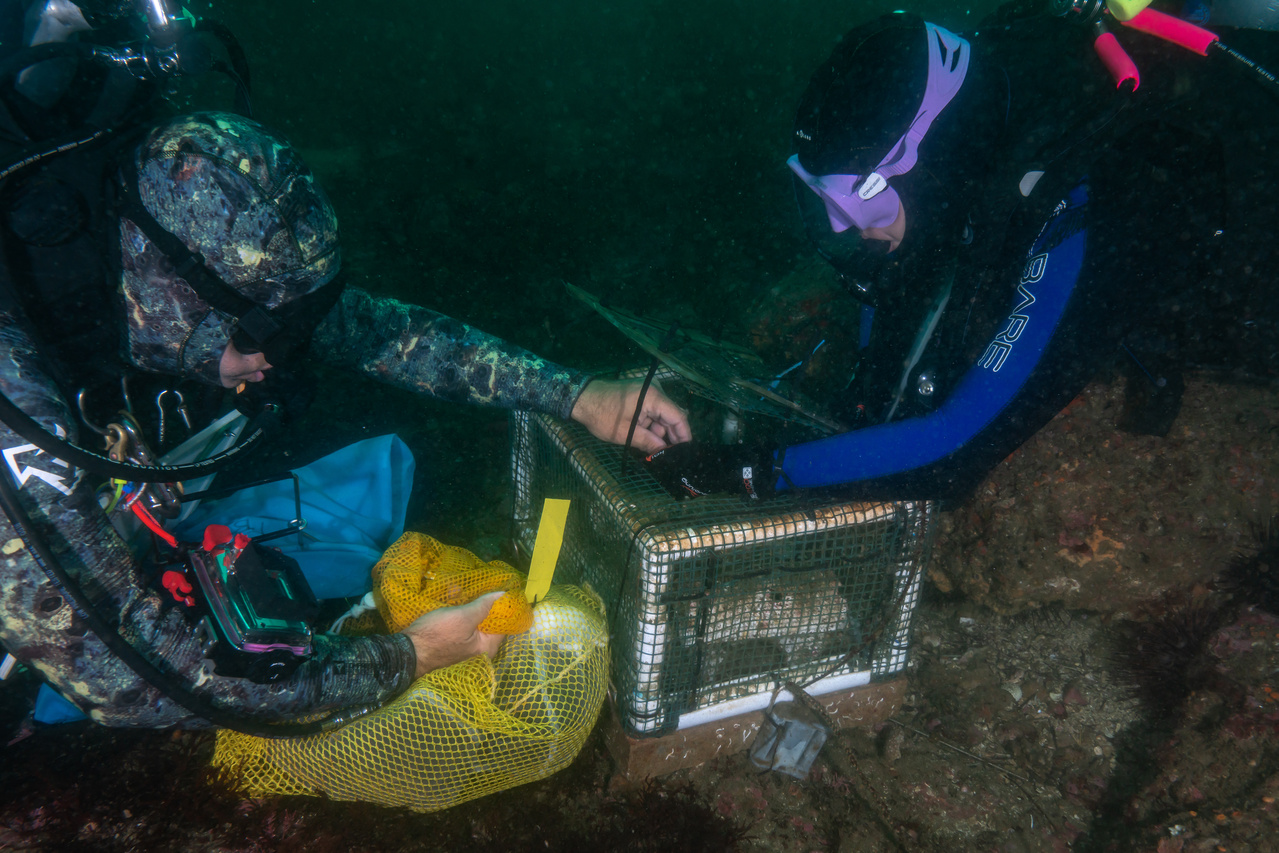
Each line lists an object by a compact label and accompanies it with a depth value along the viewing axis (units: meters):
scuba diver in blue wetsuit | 0.83
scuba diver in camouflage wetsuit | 0.77
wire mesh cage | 0.95
